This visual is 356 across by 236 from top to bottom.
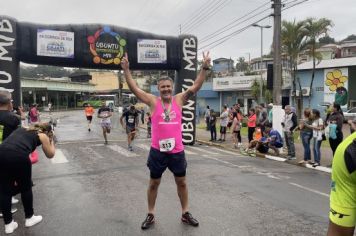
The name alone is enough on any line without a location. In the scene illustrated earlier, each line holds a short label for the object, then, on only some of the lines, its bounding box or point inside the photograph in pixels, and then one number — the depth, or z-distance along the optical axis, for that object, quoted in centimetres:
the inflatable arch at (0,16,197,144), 1332
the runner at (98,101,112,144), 1673
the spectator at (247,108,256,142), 1556
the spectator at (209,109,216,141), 1881
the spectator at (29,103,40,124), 1918
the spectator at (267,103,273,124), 1514
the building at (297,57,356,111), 3028
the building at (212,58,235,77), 7831
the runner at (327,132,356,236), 268
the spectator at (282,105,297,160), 1265
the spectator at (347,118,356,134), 584
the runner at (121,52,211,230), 516
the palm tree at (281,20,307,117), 2658
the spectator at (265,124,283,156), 1366
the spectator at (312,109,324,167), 1128
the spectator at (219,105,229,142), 1825
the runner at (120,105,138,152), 1463
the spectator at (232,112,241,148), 1616
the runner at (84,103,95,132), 2462
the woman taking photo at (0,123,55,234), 491
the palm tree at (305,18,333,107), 2670
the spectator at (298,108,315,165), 1154
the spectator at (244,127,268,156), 1403
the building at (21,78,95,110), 5792
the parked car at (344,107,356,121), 2773
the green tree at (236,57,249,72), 8157
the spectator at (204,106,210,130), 2268
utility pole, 1473
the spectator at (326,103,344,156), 1059
